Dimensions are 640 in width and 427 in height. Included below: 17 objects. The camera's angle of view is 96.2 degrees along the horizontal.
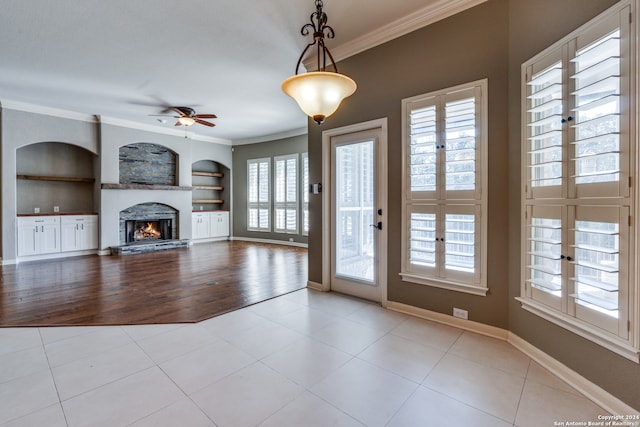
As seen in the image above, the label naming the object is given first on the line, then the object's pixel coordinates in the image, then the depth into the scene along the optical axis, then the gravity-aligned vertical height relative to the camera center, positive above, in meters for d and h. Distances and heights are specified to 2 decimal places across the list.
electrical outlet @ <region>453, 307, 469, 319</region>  2.81 -1.01
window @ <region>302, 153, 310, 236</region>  7.92 +0.48
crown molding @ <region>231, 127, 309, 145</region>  8.00 +2.23
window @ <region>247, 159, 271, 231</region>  8.74 +0.52
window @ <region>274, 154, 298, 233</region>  8.15 +0.51
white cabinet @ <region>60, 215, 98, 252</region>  6.37 -0.46
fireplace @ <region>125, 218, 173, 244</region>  7.55 -0.50
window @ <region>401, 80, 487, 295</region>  2.71 +0.23
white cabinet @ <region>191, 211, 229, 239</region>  8.66 -0.40
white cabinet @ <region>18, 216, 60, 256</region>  5.84 -0.47
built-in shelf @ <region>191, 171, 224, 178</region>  8.88 +1.22
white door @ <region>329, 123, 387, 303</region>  3.48 -0.04
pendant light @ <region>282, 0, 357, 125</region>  1.76 +0.78
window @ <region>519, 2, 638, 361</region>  1.65 +0.19
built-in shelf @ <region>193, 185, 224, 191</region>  8.83 +0.78
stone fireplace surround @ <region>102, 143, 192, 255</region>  7.02 +0.46
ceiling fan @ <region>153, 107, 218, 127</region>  5.75 +1.92
